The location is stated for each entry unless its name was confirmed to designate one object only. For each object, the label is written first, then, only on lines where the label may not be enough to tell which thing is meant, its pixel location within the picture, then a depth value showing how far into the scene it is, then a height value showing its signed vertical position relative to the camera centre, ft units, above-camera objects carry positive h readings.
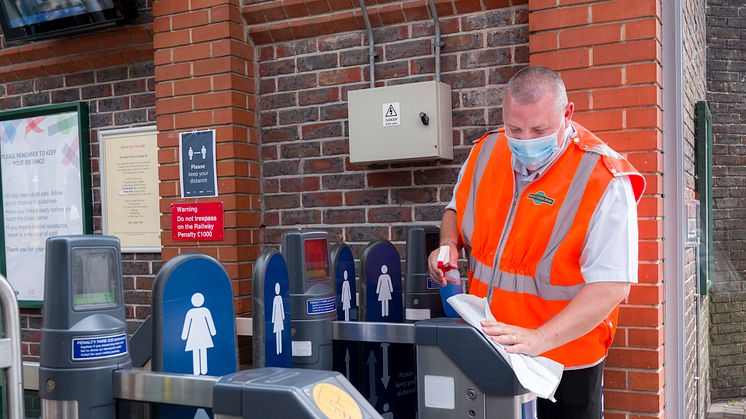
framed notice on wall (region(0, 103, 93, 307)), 16.49 +0.36
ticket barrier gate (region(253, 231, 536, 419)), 7.54 -1.75
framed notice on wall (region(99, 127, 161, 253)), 15.52 +0.24
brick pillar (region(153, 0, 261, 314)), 13.89 +1.68
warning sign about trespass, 13.97 -0.45
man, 8.18 -0.56
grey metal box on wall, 12.34 +1.16
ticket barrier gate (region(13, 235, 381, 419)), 6.38 -1.28
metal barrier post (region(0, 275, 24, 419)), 6.47 -1.27
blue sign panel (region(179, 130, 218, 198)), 14.05 +0.63
